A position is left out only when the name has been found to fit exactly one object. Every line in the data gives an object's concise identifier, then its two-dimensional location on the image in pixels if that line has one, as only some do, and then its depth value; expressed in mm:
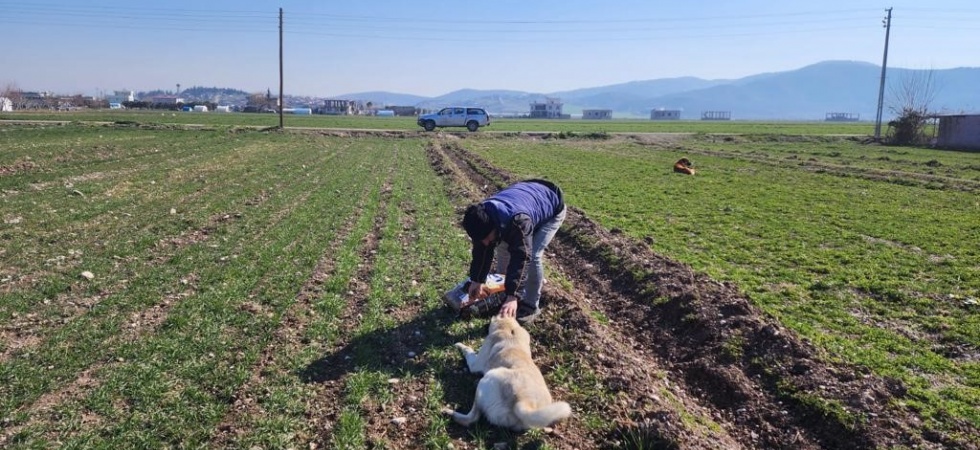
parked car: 56938
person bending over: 6234
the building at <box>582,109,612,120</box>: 182975
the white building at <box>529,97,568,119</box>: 176250
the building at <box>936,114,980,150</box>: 45625
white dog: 4781
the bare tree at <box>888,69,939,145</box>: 51000
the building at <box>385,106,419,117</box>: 149125
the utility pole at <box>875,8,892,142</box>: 55691
